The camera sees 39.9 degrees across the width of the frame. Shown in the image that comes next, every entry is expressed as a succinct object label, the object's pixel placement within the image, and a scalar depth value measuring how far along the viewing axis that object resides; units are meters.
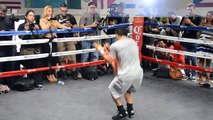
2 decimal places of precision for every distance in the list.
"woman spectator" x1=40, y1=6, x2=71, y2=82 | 5.18
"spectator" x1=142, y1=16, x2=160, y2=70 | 6.15
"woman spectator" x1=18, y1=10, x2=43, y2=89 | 4.93
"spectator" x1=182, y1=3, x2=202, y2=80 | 5.40
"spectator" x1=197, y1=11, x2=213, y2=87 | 5.07
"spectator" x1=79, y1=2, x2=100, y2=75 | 5.71
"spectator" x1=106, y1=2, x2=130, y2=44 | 6.12
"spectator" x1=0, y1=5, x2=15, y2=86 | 4.85
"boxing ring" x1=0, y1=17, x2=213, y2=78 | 4.79
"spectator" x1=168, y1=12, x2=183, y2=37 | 5.86
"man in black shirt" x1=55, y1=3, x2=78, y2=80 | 5.52
